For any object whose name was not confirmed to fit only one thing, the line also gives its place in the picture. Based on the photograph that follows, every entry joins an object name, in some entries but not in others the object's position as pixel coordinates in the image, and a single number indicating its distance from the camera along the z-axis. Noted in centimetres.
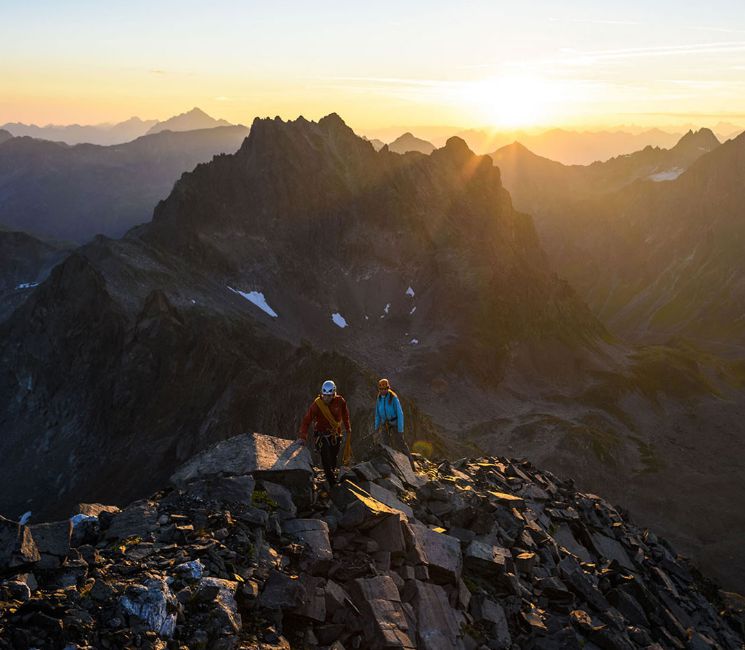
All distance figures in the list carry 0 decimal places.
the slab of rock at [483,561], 2002
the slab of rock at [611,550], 2800
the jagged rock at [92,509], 1670
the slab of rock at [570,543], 2690
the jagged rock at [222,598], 1277
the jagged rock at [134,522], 1524
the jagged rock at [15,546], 1262
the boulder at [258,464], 1895
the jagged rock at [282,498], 1789
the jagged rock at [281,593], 1400
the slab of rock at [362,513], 1795
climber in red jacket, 2045
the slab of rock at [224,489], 1714
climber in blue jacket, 2622
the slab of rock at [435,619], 1596
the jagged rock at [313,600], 1436
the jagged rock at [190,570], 1345
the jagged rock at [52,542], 1311
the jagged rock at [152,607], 1188
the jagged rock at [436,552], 1822
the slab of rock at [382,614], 1477
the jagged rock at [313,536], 1627
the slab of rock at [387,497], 2069
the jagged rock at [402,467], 2419
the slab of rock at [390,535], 1772
